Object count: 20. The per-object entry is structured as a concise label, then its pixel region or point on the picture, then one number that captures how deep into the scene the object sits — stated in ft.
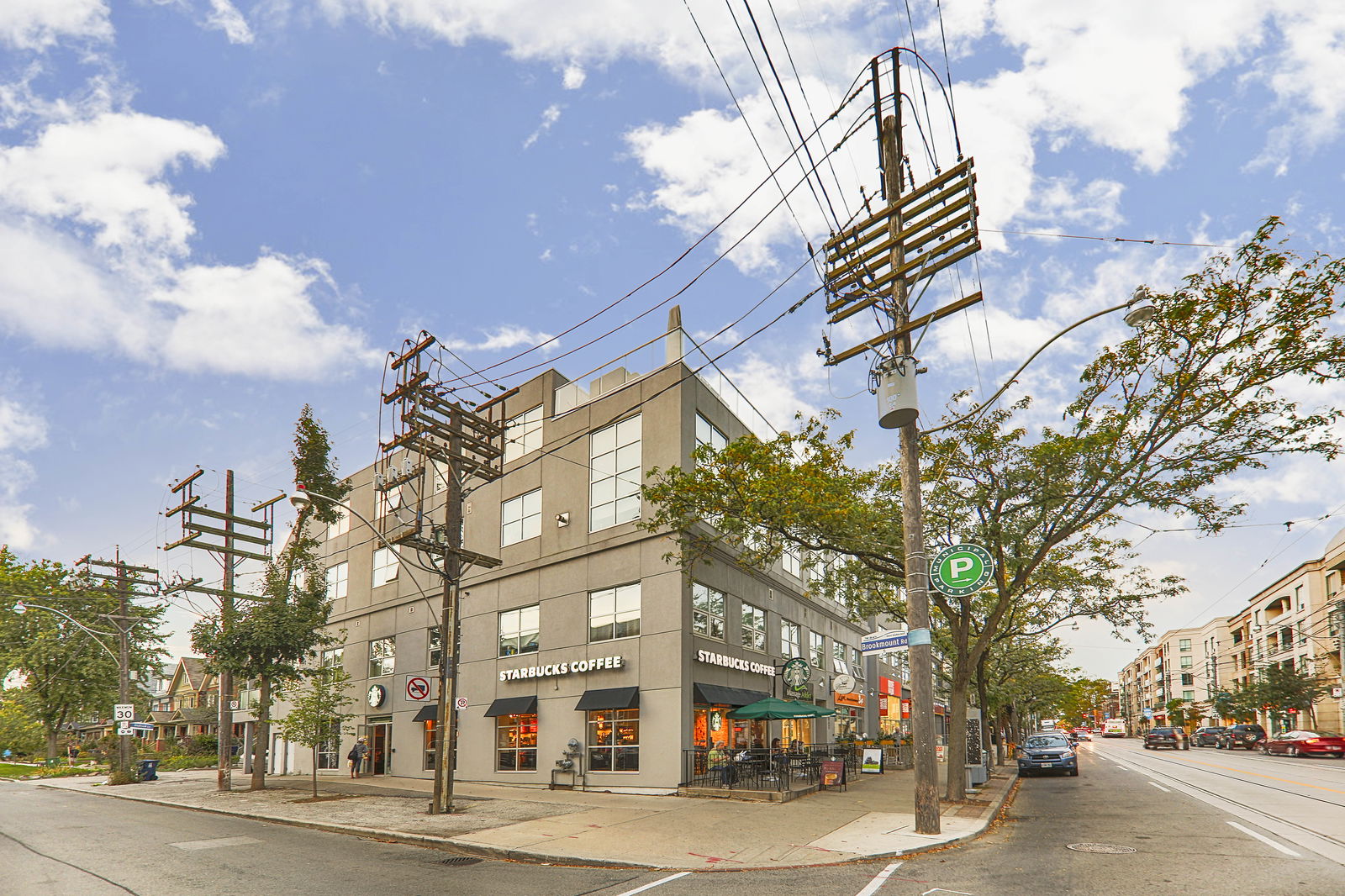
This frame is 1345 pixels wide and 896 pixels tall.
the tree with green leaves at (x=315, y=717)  76.43
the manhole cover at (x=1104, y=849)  37.99
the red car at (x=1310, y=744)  134.10
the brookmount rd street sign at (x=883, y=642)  48.34
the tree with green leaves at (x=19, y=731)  173.68
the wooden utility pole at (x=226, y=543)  92.94
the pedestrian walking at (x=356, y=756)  103.60
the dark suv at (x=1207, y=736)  207.10
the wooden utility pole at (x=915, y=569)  44.68
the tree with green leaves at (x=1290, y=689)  200.23
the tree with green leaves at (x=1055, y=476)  48.29
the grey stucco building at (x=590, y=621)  76.59
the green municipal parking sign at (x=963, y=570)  45.55
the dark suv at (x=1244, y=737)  186.19
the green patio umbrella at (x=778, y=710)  77.30
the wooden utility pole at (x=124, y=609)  104.06
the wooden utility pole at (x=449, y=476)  59.77
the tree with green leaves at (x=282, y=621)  86.63
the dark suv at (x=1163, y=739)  198.18
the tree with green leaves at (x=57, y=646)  142.72
